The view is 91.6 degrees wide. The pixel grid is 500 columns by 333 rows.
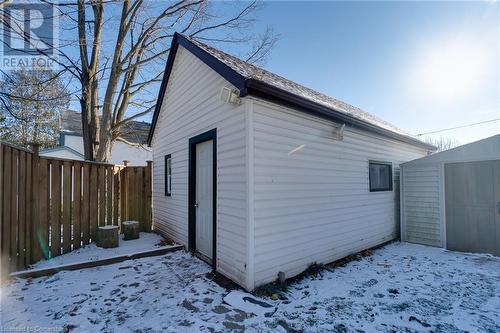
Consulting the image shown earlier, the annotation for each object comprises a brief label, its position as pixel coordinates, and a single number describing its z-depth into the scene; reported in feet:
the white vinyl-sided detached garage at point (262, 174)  12.37
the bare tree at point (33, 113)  36.70
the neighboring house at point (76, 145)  52.71
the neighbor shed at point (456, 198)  18.94
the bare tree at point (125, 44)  29.12
